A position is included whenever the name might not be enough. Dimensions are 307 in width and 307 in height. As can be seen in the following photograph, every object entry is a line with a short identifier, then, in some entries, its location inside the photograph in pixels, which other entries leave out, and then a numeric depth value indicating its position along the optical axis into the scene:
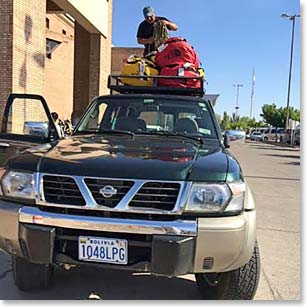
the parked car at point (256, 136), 62.17
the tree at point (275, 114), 76.26
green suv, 3.12
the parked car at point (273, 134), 54.52
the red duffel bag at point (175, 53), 6.59
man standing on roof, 7.81
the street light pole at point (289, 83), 44.67
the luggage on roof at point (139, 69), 6.30
